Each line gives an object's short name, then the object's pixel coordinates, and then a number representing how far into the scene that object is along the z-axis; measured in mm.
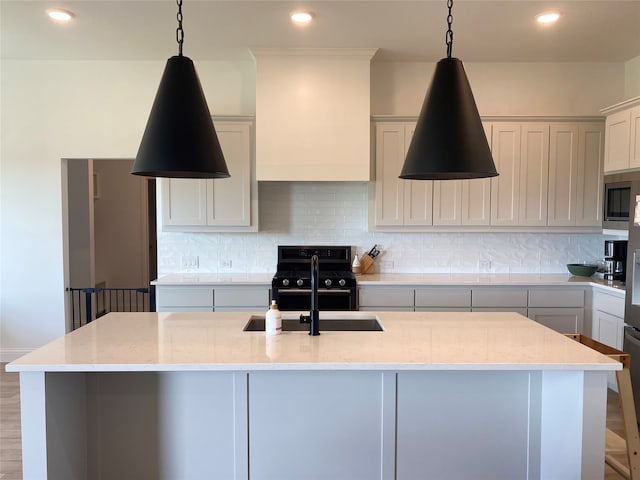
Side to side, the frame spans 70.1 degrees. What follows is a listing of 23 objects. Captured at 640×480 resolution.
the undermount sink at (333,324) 2453
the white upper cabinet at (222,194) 4113
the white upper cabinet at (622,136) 3523
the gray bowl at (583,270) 4238
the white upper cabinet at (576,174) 4141
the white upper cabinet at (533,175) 4148
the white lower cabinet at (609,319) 3520
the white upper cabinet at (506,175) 4148
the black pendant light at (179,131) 1977
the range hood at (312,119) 3986
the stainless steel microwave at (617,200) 3506
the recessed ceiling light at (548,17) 3244
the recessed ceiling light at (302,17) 3242
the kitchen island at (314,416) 1960
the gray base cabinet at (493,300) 3914
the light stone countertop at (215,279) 3902
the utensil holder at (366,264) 4438
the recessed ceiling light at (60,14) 3226
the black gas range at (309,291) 3834
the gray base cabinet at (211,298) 3912
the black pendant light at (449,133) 1965
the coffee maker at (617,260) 3943
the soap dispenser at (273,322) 2143
